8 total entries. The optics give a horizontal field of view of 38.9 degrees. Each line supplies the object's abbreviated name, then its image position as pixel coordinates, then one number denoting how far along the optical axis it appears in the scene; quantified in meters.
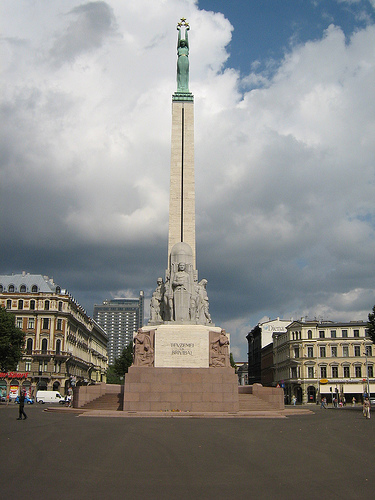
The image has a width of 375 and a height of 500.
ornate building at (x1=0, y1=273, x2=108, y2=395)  78.00
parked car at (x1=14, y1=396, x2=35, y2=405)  57.43
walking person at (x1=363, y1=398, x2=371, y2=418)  28.62
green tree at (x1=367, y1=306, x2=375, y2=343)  46.64
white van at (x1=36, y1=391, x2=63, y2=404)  61.47
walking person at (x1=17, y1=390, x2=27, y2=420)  23.81
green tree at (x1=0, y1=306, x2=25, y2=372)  53.94
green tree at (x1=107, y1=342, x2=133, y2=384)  87.56
